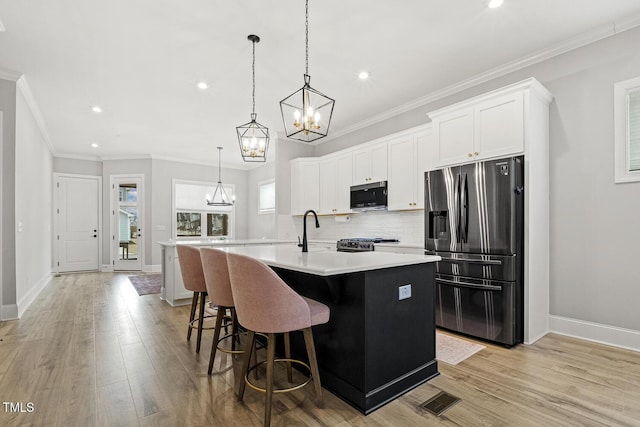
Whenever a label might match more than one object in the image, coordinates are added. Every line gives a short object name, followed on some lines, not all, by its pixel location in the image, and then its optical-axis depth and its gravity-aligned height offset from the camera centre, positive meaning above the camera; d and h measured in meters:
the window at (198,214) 8.58 +0.04
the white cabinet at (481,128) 3.05 +0.90
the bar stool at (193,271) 2.95 -0.52
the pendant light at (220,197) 8.94 +0.53
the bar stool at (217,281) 2.31 -0.48
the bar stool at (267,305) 1.72 -0.49
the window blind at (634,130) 2.81 +0.75
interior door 7.55 -0.15
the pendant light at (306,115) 2.33 +0.75
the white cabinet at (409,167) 4.23 +0.67
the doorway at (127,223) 7.98 -0.19
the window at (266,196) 8.51 +0.52
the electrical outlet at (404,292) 2.07 -0.50
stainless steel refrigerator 2.93 -0.33
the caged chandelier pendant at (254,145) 3.37 +0.74
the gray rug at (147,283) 5.47 -1.29
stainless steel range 4.49 -0.41
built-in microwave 4.78 +0.30
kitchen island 1.90 -0.69
